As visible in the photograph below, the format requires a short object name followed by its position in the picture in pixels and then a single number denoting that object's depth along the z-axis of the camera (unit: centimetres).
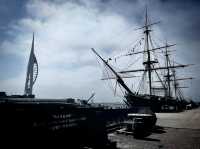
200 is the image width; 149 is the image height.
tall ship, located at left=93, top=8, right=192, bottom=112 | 3647
